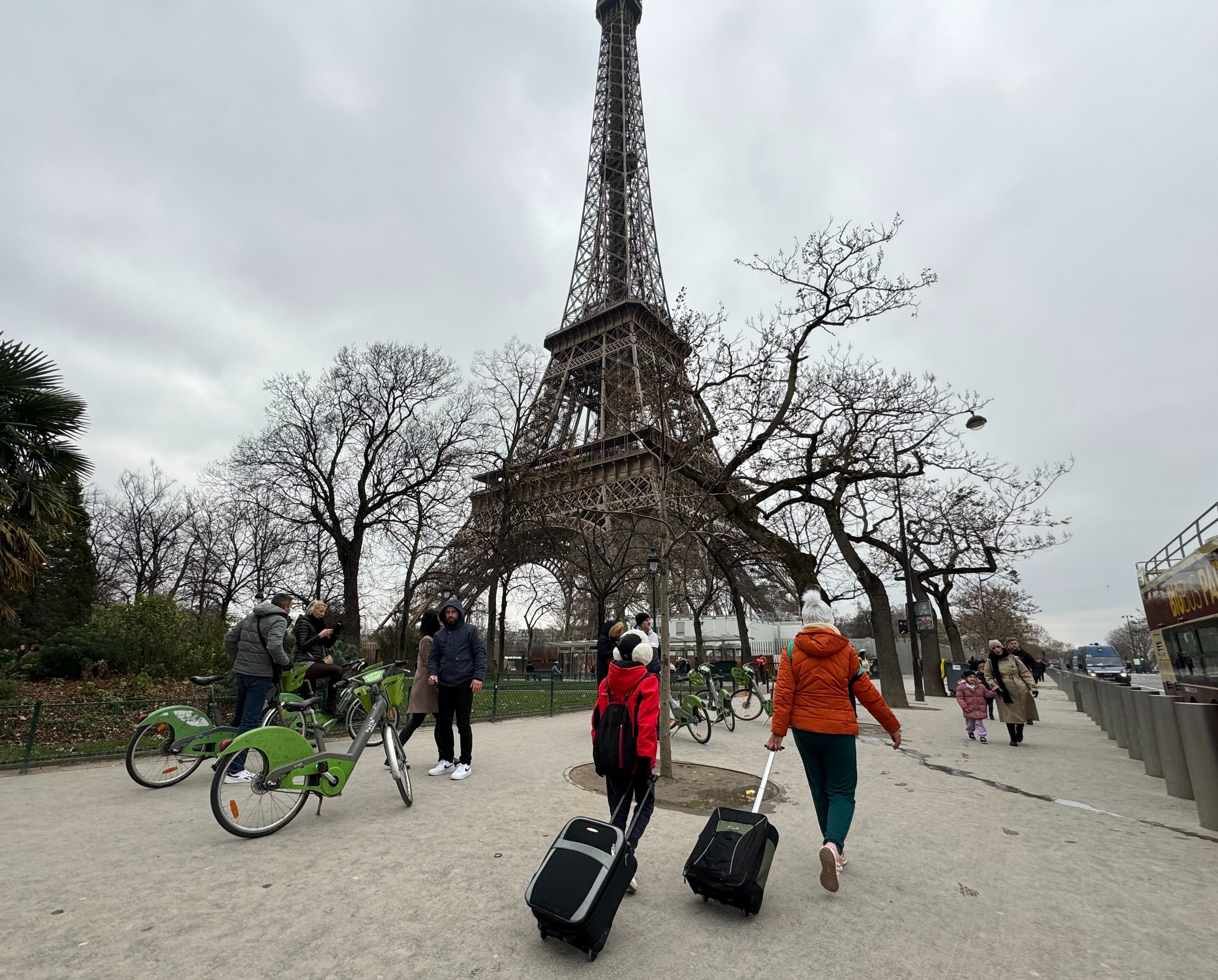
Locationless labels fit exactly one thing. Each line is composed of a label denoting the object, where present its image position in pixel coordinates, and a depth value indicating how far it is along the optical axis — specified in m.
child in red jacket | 3.76
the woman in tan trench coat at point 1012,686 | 10.40
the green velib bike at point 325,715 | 5.96
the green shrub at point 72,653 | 10.69
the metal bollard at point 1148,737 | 7.85
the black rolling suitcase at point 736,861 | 3.34
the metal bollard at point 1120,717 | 10.11
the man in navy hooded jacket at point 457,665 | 6.50
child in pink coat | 11.02
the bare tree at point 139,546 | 35.16
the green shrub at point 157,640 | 11.32
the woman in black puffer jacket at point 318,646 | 6.95
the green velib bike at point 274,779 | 4.38
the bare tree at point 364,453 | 20.66
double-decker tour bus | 9.25
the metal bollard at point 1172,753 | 6.57
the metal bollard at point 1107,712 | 11.36
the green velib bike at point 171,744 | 5.86
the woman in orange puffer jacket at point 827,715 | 3.86
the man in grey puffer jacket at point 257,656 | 6.05
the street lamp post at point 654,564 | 12.05
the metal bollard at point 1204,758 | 5.39
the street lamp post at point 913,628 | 20.92
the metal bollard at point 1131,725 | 9.08
